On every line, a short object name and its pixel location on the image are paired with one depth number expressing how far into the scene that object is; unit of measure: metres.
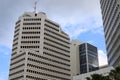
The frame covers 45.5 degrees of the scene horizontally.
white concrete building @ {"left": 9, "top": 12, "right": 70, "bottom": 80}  96.13
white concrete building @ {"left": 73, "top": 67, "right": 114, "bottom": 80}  63.15
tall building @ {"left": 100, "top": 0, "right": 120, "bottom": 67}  64.22
